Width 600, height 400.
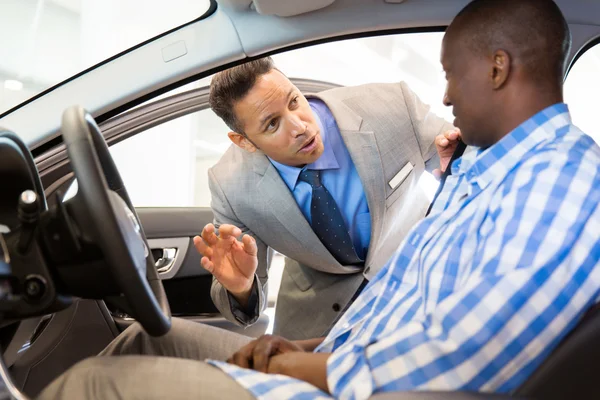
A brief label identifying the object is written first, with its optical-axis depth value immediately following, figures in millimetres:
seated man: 900
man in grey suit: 1774
